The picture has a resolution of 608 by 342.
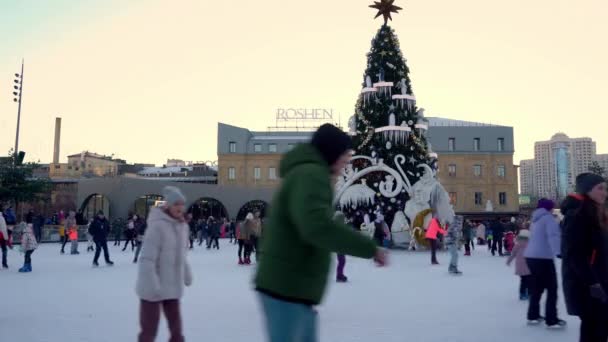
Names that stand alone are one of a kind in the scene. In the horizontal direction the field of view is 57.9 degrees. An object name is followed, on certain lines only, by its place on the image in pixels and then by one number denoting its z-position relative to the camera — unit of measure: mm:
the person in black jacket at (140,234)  15656
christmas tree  21703
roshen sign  55500
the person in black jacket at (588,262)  3908
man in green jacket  2285
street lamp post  32938
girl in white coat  4270
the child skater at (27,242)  13008
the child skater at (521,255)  8109
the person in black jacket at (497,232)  19859
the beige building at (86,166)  65188
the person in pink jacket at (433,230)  14844
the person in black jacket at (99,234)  14680
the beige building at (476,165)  52750
